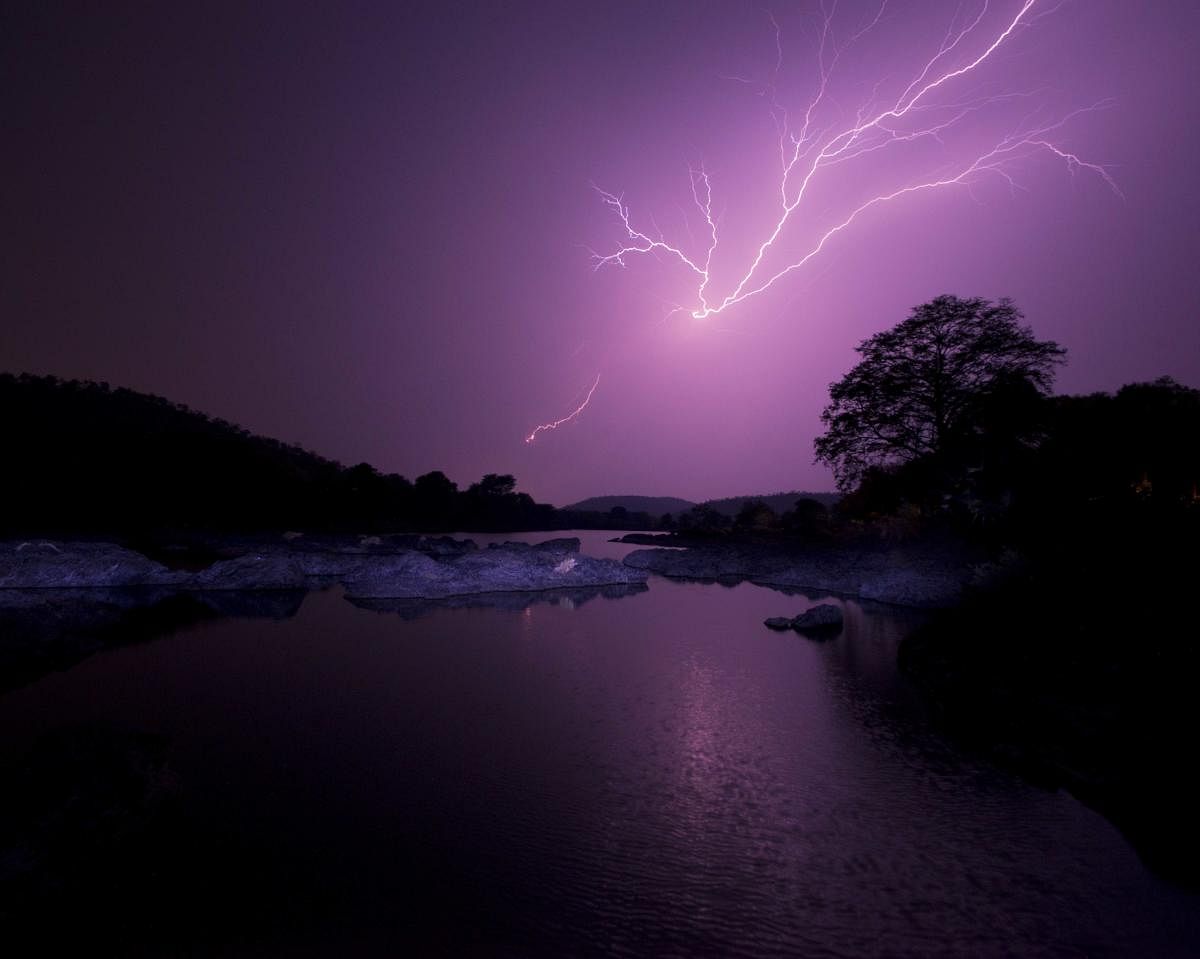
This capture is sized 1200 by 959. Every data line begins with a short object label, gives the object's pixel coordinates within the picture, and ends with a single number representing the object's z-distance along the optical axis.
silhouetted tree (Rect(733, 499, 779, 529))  62.54
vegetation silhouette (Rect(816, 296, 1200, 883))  7.20
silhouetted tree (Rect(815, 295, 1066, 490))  27.88
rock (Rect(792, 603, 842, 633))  19.59
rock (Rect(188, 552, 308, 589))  27.28
